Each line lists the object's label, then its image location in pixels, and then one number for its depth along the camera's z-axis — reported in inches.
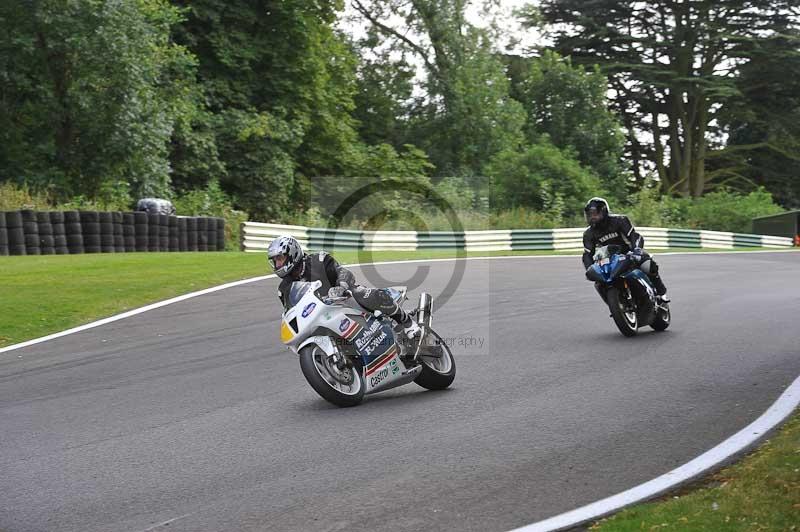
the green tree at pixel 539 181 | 1665.8
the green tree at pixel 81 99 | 1196.5
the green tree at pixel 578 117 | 1940.2
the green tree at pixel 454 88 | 1904.5
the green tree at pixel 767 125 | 1975.9
